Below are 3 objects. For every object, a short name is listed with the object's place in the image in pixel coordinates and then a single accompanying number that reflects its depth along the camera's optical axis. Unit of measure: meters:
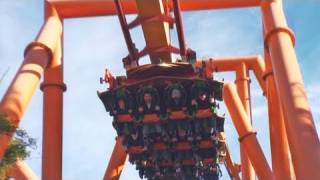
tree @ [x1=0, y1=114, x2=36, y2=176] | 9.96
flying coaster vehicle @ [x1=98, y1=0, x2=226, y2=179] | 14.76
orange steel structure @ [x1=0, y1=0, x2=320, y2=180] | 12.88
